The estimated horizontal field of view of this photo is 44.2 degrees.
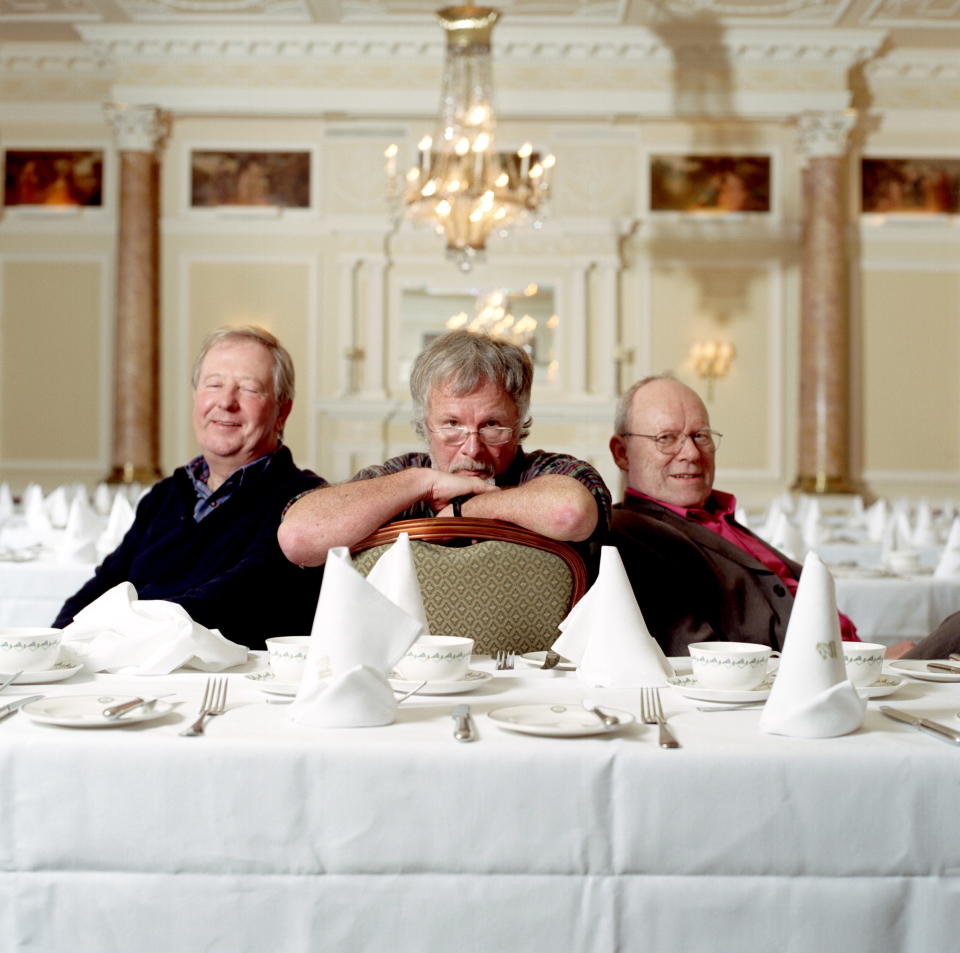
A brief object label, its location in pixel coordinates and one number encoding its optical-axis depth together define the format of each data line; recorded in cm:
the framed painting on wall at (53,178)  1196
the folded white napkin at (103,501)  793
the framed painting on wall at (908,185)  1191
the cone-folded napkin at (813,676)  156
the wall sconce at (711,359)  1162
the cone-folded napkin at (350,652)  159
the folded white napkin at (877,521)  654
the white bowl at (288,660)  187
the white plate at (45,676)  192
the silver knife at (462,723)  154
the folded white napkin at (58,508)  645
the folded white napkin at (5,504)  719
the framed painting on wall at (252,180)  1184
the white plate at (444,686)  186
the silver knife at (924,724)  156
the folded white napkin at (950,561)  448
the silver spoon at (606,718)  158
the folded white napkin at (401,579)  209
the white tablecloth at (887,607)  409
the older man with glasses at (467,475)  249
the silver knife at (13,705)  165
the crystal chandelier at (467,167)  840
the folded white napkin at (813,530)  577
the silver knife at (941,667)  215
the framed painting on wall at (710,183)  1180
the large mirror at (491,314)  1166
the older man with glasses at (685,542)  286
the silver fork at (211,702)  156
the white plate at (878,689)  186
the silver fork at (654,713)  153
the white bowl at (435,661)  188
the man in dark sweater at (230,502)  290
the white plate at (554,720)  153
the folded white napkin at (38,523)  548
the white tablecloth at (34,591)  419
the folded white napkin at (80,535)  453
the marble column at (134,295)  1132
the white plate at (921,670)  206
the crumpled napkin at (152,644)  202
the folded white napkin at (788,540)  484
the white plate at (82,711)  157
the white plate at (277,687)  181
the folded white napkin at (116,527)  486
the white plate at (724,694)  179
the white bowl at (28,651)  194
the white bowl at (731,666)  185
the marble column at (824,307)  1130
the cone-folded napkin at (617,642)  196
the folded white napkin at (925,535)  586
